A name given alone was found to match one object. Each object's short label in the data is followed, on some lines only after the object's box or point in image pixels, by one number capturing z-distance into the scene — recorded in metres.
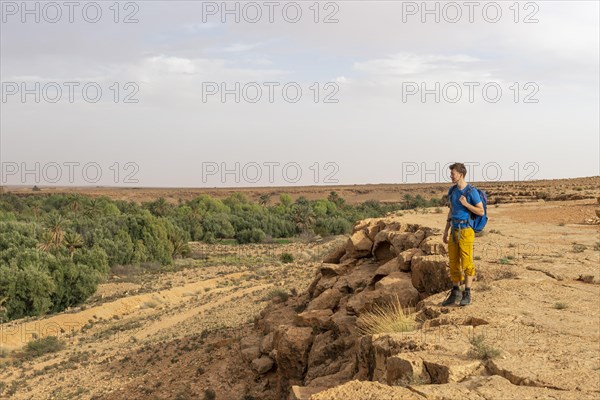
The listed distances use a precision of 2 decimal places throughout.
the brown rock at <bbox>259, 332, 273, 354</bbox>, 11.03
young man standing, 7.80
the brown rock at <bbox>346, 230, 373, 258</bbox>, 13.85
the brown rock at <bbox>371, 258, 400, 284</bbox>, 10.95
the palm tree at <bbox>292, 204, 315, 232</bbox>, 68.06
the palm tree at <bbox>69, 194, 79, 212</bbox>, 68.84
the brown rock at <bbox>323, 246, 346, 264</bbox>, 14.73
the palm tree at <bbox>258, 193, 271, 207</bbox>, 108.16
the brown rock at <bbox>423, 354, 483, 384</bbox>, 5.30
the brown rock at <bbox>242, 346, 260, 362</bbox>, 11.52
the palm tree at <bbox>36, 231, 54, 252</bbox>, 38.72
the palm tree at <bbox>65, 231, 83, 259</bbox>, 40.13
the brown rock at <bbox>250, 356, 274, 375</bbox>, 10.70
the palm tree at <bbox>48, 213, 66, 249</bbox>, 39.56
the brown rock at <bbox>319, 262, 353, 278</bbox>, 13.55
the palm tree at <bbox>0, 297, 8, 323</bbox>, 28.59
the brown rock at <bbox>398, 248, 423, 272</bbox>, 10.54
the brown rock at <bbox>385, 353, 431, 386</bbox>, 5.39
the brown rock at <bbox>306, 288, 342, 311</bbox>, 11.66
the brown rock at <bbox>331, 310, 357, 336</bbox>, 9.34
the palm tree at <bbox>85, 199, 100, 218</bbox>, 62.88
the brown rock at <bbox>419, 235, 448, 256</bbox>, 10.14
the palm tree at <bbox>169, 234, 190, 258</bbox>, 51.28
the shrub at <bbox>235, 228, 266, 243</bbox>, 62.84
